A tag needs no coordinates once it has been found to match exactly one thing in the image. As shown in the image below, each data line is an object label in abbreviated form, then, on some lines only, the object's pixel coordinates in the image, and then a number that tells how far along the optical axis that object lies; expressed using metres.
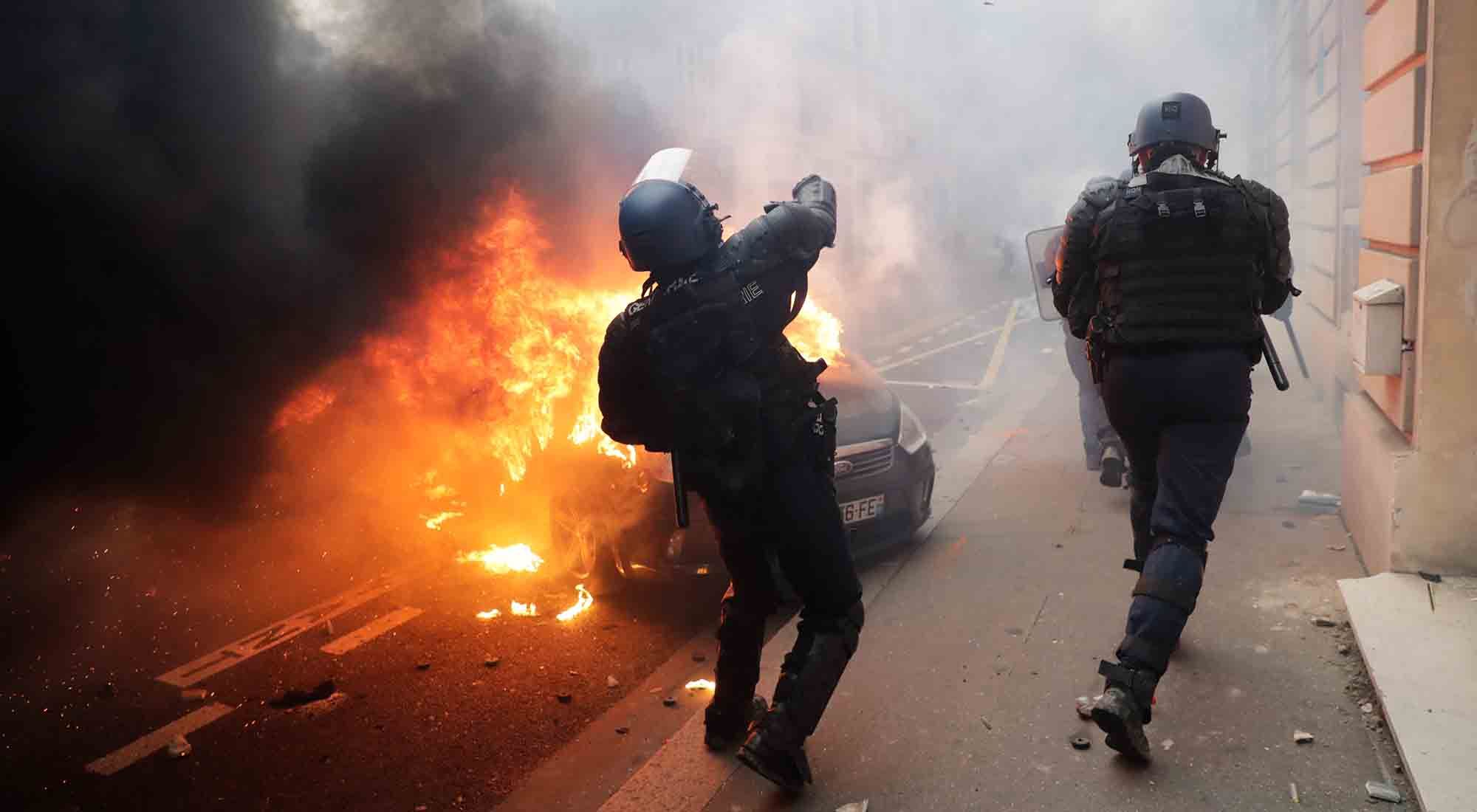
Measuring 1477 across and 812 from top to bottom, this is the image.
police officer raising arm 3.32
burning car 5.22
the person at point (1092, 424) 6.59
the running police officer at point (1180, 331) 3.39
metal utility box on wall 4.44
